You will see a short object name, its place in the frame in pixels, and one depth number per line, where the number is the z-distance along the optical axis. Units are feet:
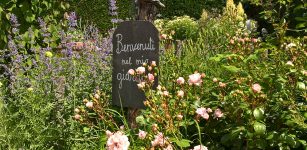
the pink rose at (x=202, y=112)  8.26
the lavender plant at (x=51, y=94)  10.69
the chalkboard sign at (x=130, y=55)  10.57
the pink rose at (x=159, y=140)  7.13
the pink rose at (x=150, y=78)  8.45
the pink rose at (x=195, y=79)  8.51
